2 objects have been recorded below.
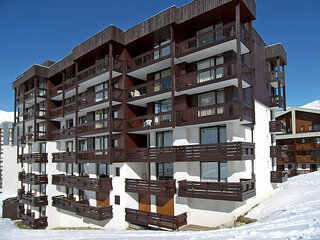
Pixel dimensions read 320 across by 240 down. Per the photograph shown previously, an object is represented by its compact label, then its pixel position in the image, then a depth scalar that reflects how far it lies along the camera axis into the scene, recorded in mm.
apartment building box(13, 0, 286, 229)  18578
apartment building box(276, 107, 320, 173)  44750
